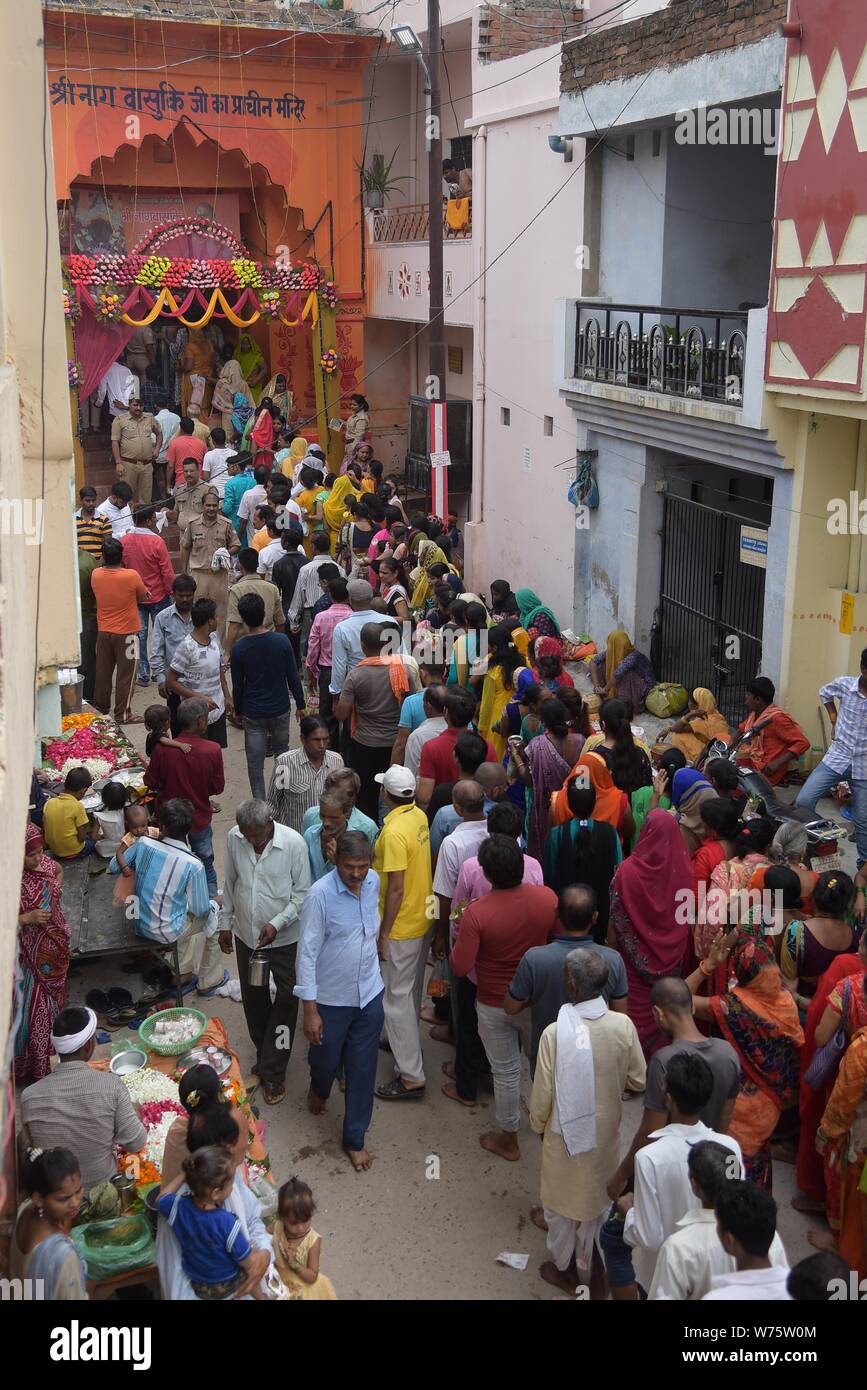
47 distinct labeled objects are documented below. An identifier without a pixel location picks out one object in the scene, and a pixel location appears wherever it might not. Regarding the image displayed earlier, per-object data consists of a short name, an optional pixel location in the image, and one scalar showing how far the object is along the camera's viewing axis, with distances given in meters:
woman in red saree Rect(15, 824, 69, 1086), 5.80
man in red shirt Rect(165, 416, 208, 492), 16.33
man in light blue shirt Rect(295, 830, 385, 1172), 5.65
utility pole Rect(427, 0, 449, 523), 14.93
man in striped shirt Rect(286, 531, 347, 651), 10.95
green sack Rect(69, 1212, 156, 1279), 4.70
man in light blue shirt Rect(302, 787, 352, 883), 6.13
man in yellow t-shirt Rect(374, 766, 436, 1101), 6.09
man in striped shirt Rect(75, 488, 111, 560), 11.70
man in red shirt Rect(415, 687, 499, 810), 7.16
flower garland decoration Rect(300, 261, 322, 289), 19.59
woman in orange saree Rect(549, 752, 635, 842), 6.55
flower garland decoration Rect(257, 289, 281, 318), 19.22
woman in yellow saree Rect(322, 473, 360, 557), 13.82
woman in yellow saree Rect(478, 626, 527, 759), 8.51
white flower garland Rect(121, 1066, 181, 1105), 5.45
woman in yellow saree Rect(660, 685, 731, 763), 9.55
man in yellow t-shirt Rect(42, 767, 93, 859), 7.50
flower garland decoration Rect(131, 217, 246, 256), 18.05
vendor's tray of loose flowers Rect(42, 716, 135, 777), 8.84
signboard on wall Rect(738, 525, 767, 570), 9.92
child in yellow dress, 4.16
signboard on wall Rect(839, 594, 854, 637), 9.26
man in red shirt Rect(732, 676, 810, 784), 8.91
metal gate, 10.76
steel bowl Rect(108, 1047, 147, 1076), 5.68
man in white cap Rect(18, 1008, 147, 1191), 4.71
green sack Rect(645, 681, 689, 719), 11.06
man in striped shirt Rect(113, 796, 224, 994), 6.70
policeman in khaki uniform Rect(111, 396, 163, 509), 16.53
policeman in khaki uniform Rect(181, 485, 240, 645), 12.13
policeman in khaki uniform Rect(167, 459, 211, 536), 13.31
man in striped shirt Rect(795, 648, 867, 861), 7.83
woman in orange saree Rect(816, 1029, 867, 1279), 4.71
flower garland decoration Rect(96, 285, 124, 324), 17.70
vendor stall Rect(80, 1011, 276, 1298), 4.75
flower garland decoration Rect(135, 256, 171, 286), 17.89
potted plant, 20.45
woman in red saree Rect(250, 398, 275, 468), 19.64
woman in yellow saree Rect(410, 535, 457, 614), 11.65
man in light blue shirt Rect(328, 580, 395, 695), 8.95
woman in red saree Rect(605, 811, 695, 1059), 5.77
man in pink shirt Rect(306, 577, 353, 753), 9.48
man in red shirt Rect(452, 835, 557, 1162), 5.50
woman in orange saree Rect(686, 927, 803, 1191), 5.05
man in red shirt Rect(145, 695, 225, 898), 7.40
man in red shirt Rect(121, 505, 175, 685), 11.30
